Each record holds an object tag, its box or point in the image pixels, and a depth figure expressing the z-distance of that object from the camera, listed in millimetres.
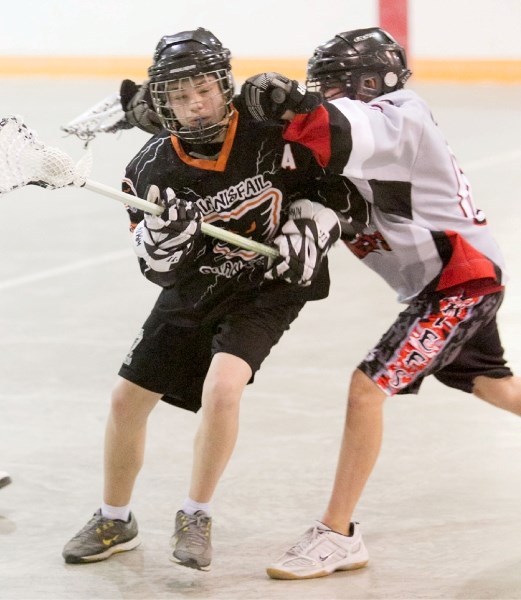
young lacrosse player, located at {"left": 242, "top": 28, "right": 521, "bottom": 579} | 5797
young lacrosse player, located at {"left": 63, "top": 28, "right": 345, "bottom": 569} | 5766
